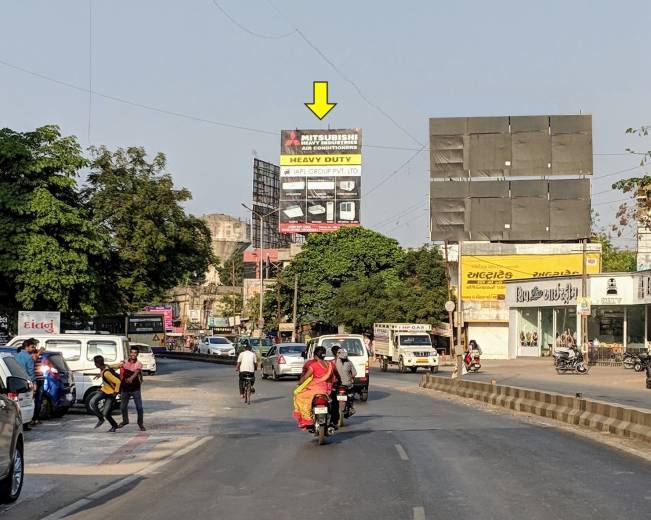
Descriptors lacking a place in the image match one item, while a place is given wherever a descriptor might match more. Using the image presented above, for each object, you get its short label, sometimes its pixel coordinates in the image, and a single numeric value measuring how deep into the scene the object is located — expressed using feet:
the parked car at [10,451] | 33.60
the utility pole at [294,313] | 255.91
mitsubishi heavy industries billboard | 323.37
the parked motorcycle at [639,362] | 144.01
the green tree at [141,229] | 152.56
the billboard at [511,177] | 248.32
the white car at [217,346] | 236.63
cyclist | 94.38
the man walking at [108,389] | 65.59
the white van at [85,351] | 84.79
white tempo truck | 165.68
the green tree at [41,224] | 119.75
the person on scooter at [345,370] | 68.80
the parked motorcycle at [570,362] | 152.35
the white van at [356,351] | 95.90
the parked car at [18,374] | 54.75
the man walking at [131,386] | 66.28
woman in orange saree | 56.39
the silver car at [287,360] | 134.72
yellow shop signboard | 239.09
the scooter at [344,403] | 66.33
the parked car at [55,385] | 73.36
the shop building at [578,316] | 185.57
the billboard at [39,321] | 115.85
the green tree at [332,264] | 276.21
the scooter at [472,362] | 163.32
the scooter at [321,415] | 55.21
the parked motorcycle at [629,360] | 163.84
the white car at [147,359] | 153.69
